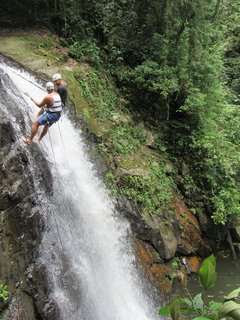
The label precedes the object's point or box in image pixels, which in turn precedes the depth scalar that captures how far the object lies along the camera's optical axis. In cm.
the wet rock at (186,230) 1191
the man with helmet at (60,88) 904
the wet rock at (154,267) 1030
